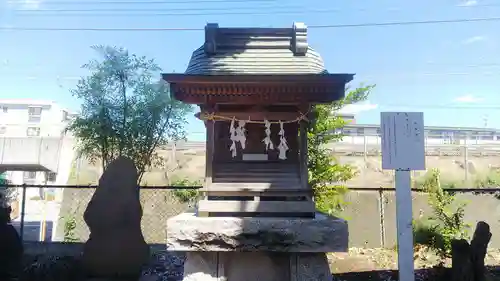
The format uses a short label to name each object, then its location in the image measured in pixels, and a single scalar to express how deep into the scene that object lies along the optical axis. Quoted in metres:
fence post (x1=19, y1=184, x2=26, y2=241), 6.68
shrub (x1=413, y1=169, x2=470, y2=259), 5.04
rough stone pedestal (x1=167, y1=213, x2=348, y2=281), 3.87
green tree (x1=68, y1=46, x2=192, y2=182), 6.86
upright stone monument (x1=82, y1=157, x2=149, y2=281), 4.95
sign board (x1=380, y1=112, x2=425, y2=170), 3.50
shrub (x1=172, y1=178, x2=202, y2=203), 8.87
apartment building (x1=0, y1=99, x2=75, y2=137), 20.80
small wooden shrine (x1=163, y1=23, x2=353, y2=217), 4.05
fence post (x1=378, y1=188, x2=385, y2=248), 6.54
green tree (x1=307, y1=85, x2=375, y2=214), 6.68
